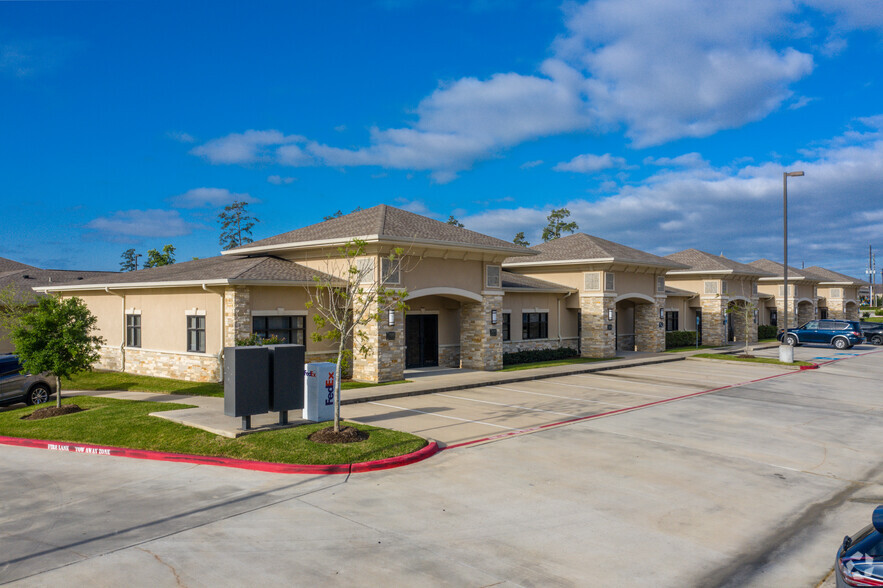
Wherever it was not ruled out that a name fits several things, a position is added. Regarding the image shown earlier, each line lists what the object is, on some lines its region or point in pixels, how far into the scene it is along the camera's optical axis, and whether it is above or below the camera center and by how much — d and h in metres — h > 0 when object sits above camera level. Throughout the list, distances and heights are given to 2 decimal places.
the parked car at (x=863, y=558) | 4.66 -2.03
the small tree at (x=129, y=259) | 85.56 +8.52
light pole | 29.80 -2.09
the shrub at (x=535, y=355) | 28.17 -2.08
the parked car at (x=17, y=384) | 17.28 -1.94
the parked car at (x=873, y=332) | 46.44 -1.78
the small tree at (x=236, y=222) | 75.31 +12.03
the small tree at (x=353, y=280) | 20.48 +1.13
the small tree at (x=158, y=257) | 61.03 +6.22
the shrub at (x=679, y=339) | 38.59 -1.78
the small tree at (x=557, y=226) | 73.62 +10.80
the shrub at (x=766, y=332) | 47.94 -1.71
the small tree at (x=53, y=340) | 15.48 -0.55
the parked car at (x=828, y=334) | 40.03 -1.63
